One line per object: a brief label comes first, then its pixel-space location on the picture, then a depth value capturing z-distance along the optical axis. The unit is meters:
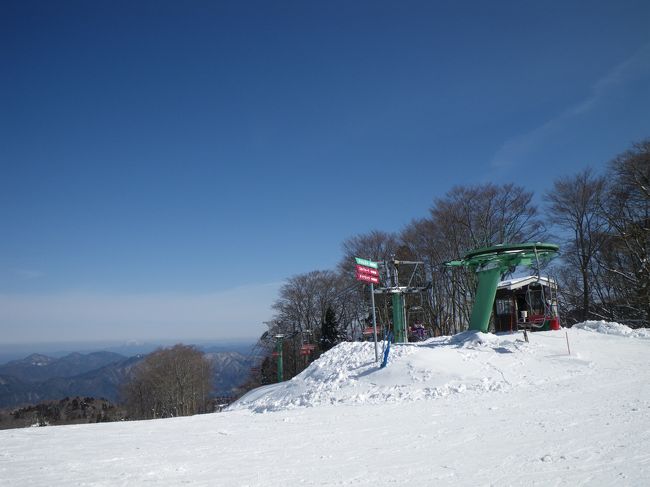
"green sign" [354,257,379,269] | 15.86
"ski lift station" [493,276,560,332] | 25.78
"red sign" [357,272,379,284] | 15.86
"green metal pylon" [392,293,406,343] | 20.68
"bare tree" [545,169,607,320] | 29.55
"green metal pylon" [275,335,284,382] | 28.61
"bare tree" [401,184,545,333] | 29.81
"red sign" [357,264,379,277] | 15.89
